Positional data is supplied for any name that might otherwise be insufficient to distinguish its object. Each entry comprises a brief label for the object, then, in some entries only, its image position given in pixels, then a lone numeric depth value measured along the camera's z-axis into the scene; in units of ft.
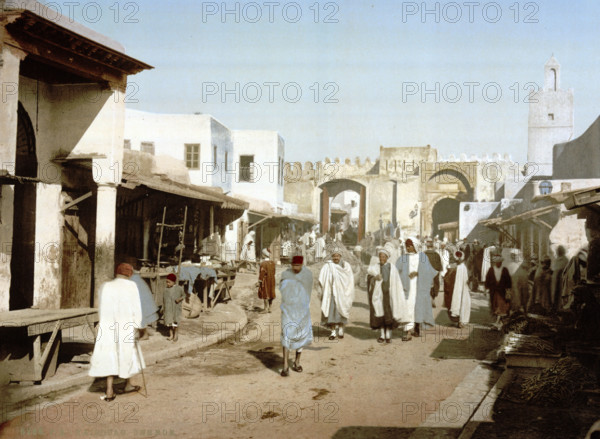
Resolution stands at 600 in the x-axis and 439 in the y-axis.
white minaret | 150.00
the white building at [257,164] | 105.09
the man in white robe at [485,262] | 65.21
